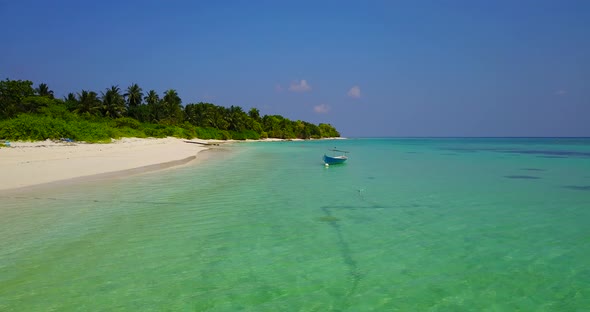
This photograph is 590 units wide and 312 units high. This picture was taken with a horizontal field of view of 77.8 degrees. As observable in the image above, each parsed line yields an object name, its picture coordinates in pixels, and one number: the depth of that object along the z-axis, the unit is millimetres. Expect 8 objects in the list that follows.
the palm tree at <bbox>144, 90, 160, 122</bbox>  91675
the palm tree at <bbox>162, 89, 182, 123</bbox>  95750
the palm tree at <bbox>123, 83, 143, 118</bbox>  95050
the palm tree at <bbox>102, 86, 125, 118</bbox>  81675
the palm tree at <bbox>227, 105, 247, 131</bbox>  121312
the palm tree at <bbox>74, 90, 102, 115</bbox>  77000
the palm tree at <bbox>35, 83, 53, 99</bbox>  89188
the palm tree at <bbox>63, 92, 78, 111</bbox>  79875
